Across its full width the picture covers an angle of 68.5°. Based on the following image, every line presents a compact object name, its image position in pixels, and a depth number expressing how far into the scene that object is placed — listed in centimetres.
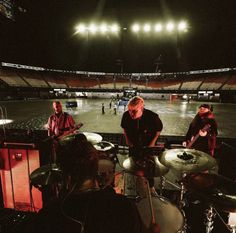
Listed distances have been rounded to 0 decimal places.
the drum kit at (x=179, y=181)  181
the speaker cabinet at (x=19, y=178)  320
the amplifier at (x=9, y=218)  286
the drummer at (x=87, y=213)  112
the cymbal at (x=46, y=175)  221
